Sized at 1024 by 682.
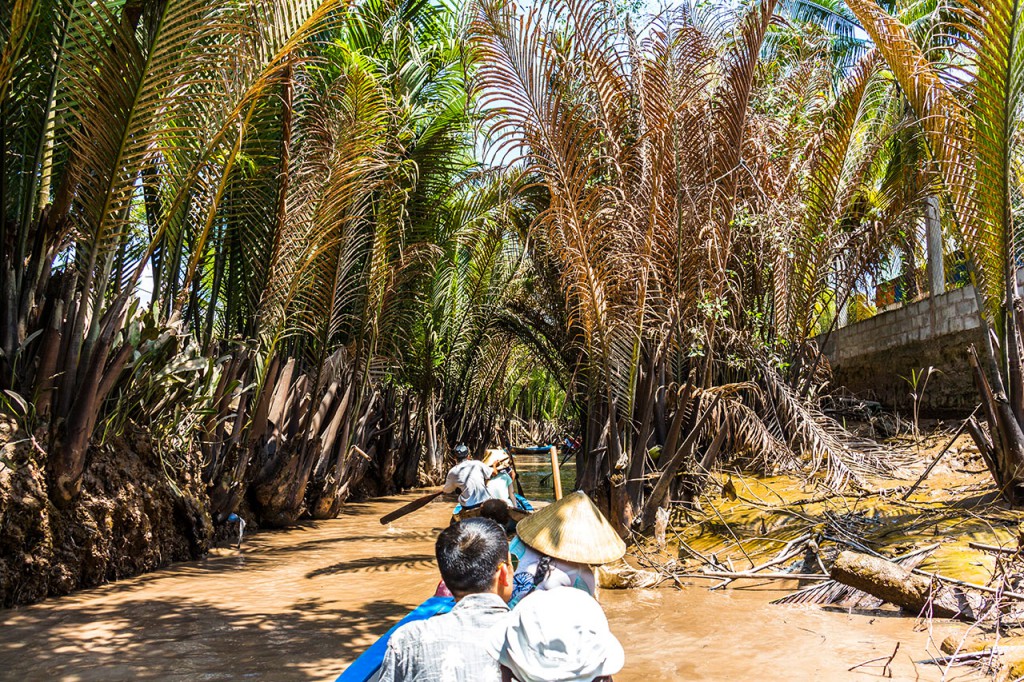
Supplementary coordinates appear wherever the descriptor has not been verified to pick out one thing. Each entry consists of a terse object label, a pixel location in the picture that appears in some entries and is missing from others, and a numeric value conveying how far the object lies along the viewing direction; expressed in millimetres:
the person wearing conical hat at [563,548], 3014
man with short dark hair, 1969
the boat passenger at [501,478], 8077
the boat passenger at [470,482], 8102
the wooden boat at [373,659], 1982
